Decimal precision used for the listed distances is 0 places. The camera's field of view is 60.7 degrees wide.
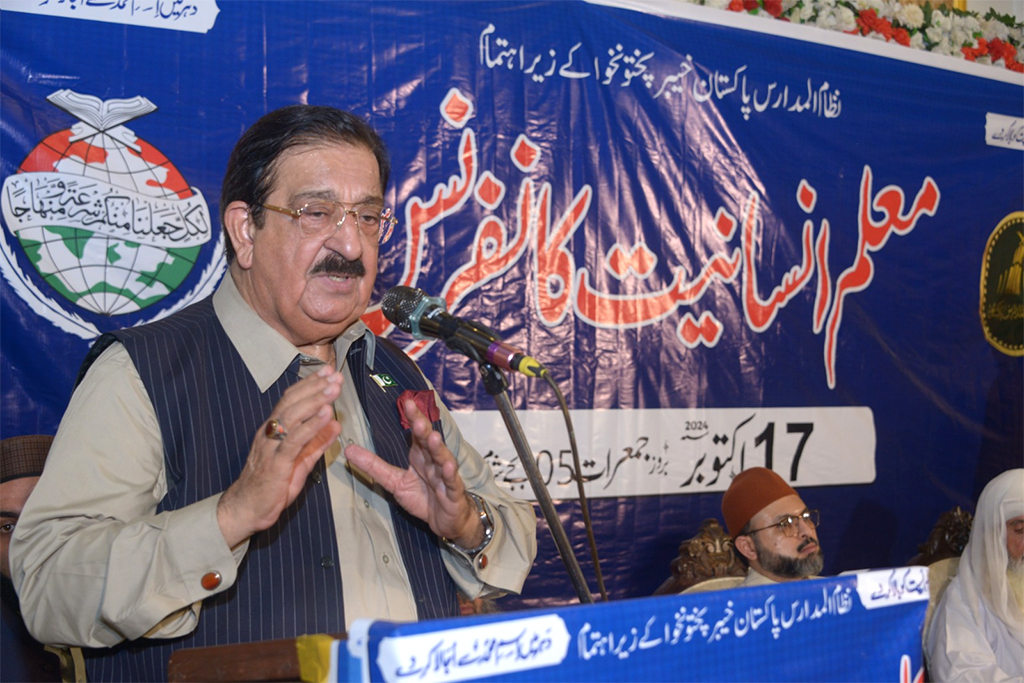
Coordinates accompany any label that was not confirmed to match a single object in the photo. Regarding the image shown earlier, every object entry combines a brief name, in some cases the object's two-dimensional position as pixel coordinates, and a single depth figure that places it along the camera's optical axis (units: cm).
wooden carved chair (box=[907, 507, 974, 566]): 339
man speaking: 116
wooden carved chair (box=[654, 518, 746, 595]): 298
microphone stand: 133
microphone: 130
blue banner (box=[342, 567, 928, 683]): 67
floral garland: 356
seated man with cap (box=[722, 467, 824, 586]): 298
